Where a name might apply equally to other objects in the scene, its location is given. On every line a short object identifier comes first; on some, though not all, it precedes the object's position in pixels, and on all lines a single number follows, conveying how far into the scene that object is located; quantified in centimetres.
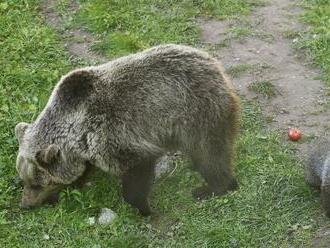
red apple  1348
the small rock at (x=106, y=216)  1171
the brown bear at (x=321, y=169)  1135
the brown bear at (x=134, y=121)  1150
